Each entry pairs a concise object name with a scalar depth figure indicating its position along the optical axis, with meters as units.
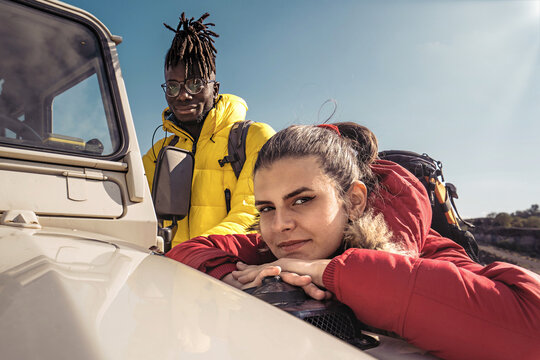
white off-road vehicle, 0.44
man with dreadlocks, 2.60
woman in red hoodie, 0.76
